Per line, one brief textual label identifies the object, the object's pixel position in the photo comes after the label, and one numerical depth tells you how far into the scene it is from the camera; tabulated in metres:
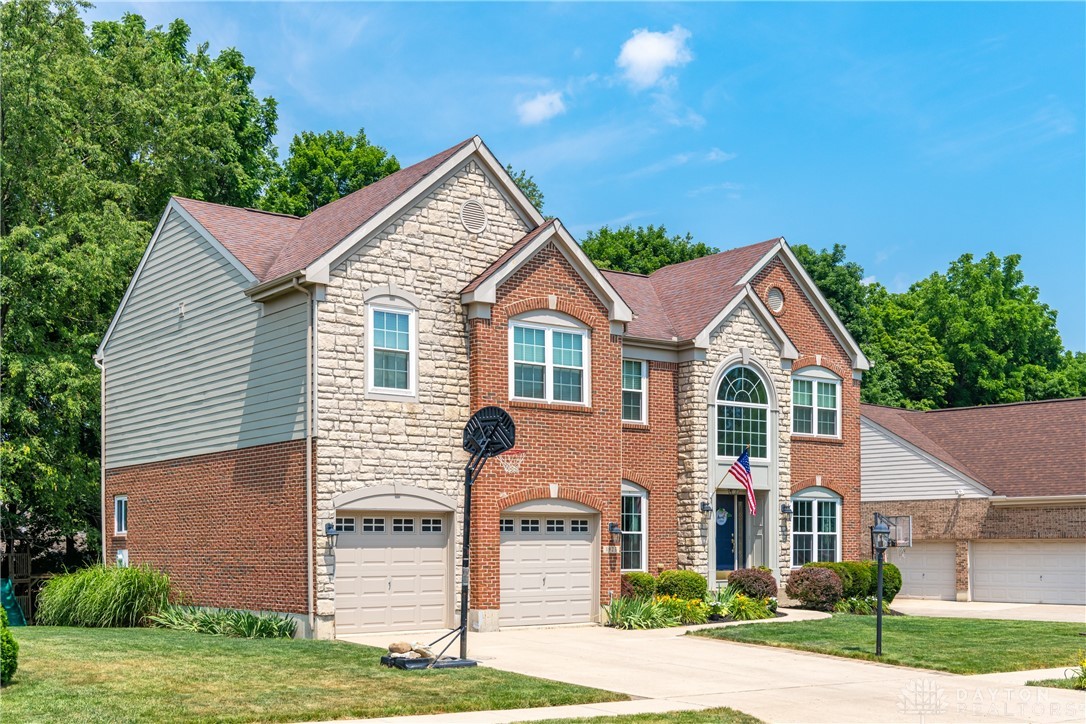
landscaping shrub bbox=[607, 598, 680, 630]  24.67
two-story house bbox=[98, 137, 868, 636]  22.31
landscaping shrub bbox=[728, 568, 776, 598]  27.38
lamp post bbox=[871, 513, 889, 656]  19.91
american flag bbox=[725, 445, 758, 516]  28.08
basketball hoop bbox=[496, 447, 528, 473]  23.78
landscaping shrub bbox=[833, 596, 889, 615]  28.70
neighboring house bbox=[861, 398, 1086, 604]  35.88
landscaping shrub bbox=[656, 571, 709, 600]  26.39
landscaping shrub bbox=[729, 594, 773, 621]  26.27
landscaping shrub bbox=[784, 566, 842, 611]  28.47
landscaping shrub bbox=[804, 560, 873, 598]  29.58
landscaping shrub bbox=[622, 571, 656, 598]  26.36
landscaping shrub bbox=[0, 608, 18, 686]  13.96
